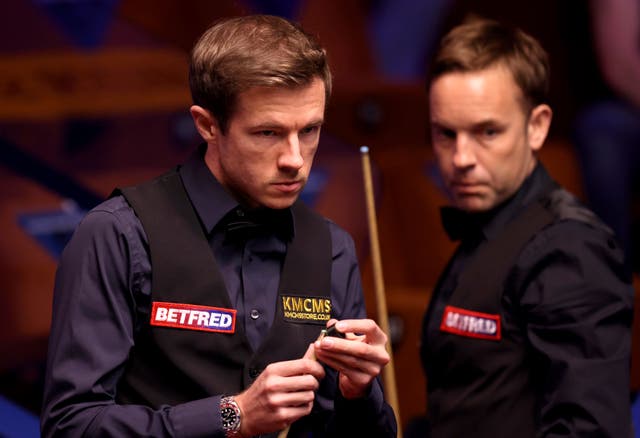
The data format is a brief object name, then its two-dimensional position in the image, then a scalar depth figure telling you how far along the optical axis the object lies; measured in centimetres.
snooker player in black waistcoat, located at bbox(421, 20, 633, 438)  555
